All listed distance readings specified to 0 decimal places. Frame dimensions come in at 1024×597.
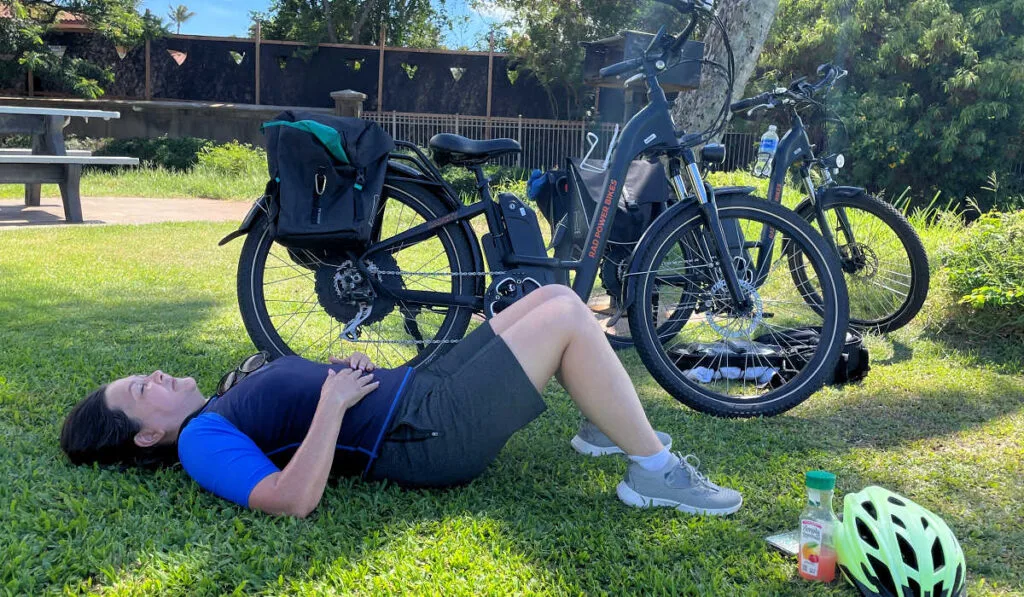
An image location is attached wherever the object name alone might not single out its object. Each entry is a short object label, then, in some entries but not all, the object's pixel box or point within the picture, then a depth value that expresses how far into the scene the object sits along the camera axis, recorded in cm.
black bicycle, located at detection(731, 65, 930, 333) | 462
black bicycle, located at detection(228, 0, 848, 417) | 352
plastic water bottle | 459
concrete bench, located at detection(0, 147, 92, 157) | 954
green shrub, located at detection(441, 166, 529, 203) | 1127
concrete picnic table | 869
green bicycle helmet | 194
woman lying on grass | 239
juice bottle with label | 216
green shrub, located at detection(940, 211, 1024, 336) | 458
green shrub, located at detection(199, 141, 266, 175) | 1444
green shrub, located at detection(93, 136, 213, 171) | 1592
